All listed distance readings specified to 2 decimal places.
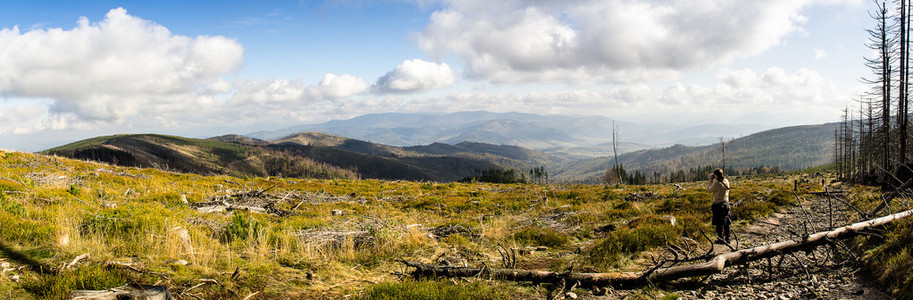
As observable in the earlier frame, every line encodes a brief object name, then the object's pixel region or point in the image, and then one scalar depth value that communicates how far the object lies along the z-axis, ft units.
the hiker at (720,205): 35.99
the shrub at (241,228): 27.99
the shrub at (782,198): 61.16
